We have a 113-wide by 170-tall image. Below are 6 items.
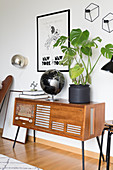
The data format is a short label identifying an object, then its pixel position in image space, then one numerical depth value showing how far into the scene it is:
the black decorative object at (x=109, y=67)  2.15
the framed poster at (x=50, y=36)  3.22
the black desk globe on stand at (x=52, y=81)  2.99
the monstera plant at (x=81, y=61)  2.57
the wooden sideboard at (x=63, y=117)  2.60
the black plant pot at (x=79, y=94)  2.69
